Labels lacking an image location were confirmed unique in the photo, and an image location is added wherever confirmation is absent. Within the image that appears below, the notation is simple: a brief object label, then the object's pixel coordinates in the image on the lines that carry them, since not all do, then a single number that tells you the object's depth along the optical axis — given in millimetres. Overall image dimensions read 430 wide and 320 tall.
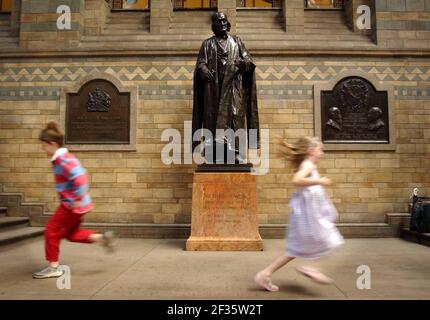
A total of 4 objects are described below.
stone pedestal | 6723
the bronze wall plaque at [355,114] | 9109
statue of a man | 7125
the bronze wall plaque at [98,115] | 9203
